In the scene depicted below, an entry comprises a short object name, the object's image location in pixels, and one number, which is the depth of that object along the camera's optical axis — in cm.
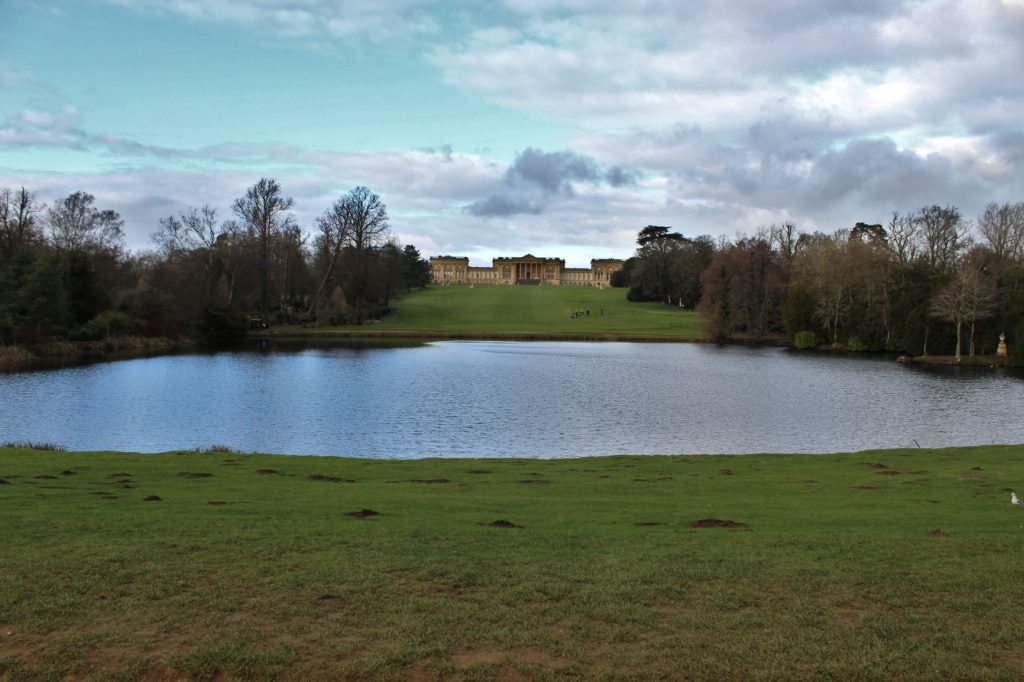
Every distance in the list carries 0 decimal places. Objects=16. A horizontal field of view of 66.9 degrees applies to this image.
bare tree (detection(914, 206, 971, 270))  7831
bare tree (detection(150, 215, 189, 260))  8750
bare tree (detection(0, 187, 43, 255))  6519
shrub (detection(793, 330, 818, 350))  7875
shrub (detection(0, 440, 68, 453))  2086
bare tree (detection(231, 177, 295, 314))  8706
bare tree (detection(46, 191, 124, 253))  8250
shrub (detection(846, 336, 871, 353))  7500
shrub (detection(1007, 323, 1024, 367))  5962
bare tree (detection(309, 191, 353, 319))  9338
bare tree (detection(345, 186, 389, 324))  9400
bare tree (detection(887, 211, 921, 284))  8000
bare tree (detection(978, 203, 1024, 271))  7438
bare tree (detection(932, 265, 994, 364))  6331
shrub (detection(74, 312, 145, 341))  6309
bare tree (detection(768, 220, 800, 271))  9902
